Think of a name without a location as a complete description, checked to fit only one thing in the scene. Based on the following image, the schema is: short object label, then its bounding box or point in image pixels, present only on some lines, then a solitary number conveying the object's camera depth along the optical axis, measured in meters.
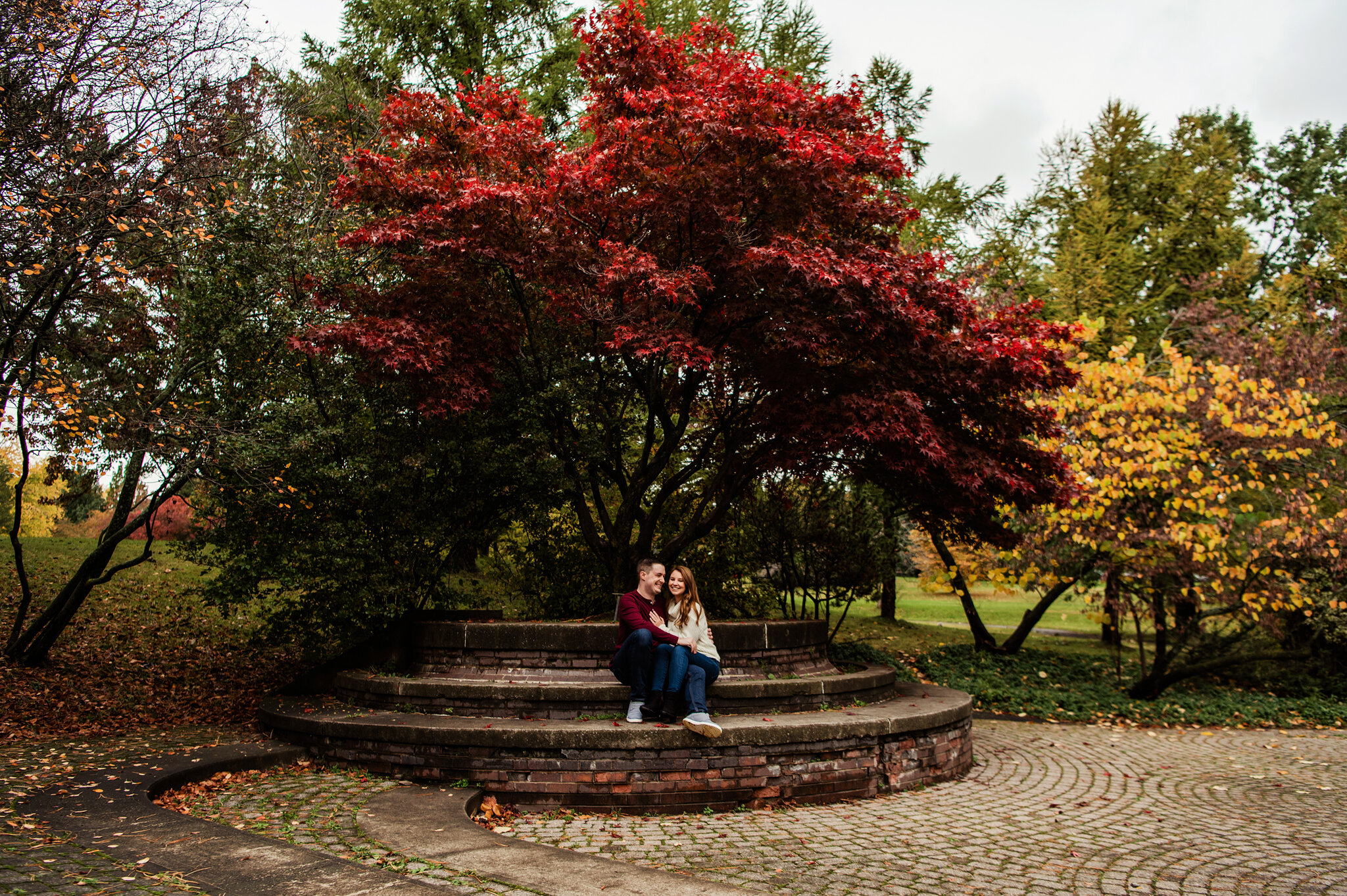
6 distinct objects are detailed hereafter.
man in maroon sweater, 6.32
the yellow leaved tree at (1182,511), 10.94
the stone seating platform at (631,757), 5.80
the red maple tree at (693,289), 7.02
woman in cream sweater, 6.20
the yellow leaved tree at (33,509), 22.72
